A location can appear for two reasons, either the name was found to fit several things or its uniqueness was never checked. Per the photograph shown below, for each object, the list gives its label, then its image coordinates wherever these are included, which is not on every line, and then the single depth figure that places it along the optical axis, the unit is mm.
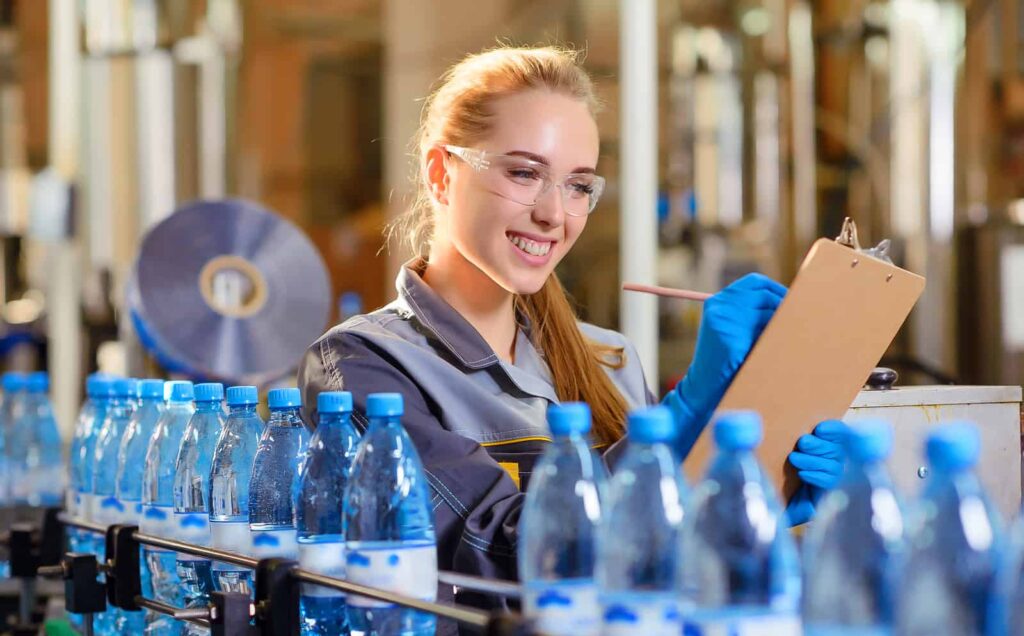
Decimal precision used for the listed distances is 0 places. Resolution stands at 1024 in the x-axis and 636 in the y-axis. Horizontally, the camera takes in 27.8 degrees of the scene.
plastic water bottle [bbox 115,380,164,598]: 2235
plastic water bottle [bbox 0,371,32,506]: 3279
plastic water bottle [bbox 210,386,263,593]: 1964
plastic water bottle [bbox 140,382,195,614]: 2102
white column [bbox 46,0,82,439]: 4520
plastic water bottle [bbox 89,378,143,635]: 2291
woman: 1989
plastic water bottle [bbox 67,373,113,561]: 2434
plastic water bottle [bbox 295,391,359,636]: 1842
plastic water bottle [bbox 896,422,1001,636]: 1395
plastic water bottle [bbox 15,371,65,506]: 3341
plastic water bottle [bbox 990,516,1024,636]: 1400
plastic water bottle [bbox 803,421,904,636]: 1438
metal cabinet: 2046
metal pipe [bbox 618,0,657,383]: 3223
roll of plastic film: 2777
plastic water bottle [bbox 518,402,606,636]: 1606
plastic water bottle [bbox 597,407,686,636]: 1528
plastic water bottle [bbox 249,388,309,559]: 1914
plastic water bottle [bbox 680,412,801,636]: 1454
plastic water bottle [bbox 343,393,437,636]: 1698
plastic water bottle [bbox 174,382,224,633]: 2066
